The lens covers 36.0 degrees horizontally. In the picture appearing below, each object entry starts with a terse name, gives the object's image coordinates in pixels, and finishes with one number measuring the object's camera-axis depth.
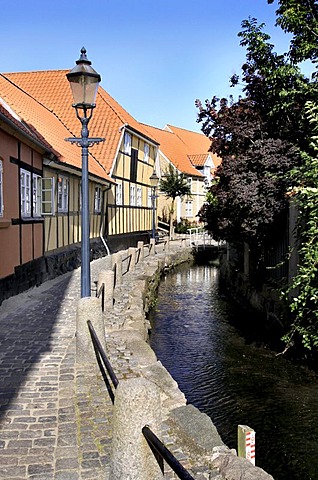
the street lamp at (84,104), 6.16
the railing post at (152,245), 23.56
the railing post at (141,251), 20.81
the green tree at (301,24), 9.23
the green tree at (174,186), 32.00
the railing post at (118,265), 13.45
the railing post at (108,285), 9.34
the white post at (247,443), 4.05
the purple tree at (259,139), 10.03
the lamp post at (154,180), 22.99
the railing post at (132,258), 17.18
